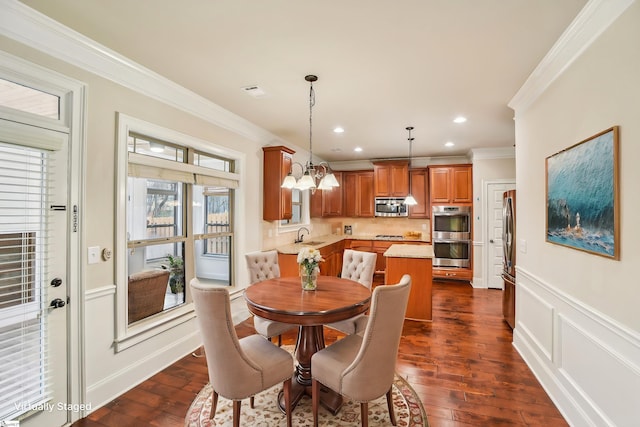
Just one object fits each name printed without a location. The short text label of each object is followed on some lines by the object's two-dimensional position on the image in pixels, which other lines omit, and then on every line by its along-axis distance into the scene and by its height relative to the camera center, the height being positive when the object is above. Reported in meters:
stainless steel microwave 6.49 +0.17
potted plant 3.13 -0.63
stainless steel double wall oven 5.89 -0.43
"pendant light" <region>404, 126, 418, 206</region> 4.93 +0.25
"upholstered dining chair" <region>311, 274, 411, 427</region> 1.78 -0.93
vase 2.54 -0.57
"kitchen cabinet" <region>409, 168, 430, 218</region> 6.43 +0.52
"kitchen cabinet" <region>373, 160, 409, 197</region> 6.44 +0.80
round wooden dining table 2.02 -0.66
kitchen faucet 5.61 -0.44
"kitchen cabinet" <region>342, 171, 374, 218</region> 6.89 +0.49
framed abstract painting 1.64 +0.13
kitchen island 4.04 -0.84
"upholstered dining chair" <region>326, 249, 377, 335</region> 3.22 -0.59
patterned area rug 2.06 -1.46
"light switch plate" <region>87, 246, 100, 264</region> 2.21 -0.30
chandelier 2.73 +0.36
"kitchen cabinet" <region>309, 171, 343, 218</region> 7.05 +0.33
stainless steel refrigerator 3.54 -0.54
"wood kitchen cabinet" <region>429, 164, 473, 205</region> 5.91 +0.61
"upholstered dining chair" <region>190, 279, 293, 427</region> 1.78 -0.91
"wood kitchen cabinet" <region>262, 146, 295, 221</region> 4.36 +0.51
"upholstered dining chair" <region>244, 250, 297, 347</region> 3.22 -0.59
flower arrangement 2.53 -0.45
